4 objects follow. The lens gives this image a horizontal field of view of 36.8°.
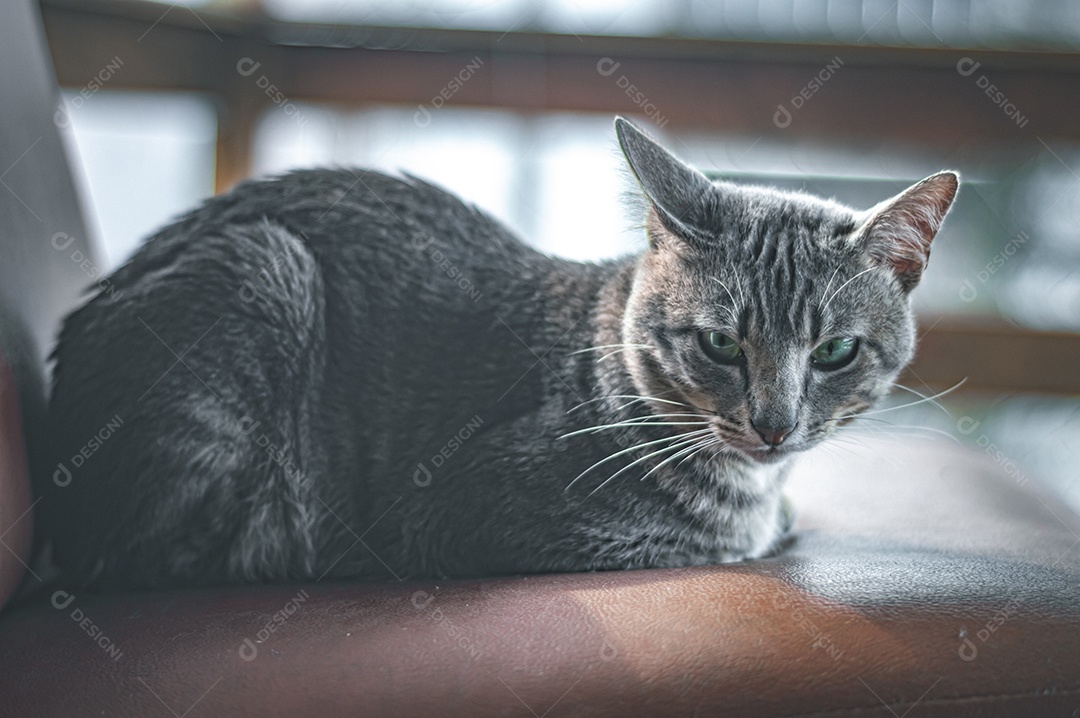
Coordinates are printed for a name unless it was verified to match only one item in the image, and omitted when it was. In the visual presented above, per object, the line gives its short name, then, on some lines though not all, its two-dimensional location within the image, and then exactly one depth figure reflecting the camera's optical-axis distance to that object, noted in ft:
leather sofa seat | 1.52
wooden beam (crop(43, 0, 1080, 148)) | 3.19
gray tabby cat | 1.78
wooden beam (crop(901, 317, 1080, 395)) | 3.28
